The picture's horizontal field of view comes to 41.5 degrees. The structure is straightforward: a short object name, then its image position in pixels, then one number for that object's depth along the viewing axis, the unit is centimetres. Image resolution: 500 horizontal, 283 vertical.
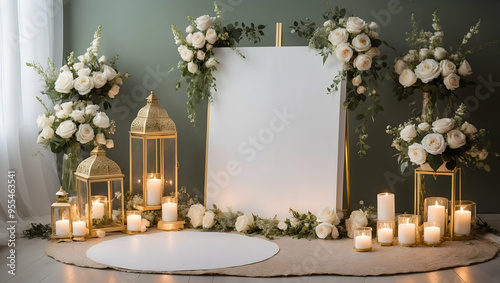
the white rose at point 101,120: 438
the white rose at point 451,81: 432
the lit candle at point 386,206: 425
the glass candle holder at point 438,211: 423
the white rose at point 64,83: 447
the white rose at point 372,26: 429
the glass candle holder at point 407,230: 401
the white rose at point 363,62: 422
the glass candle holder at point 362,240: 388
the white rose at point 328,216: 423
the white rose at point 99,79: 457
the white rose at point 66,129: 432
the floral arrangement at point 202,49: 450
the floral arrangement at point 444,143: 414
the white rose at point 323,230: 417
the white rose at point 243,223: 436
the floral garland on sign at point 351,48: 422
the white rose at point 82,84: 448
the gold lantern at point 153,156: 448
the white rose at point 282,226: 432
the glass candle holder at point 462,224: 421
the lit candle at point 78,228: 414
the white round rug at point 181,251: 364
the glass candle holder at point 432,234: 402
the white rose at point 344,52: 423
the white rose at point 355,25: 421
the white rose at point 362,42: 421
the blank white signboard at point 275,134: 438
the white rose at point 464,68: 435
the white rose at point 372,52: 427
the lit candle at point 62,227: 413
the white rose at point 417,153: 420
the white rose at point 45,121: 438
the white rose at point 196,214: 449
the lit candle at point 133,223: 436
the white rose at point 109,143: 452
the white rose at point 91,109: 439
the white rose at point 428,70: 432
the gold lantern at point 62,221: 413
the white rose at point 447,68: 432
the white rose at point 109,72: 463
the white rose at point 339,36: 424
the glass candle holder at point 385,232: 402
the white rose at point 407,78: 439
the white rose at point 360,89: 432
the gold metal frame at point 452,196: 422
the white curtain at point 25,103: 449
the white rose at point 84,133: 434
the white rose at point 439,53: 434
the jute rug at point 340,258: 353
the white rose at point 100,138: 443
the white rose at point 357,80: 429
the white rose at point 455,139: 412
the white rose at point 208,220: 443
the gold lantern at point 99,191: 420
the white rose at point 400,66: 447
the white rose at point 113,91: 470
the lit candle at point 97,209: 427
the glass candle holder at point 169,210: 448
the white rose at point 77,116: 435
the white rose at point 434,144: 412
